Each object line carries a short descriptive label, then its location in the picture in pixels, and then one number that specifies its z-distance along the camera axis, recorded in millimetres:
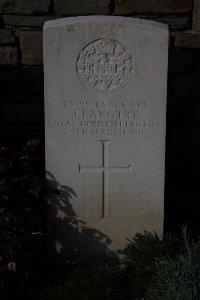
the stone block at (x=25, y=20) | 3721
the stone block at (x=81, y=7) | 3697
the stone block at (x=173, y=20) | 3709
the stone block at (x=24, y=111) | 3893
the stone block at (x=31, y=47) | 3738
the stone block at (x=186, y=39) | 3748
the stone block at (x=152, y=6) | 3685
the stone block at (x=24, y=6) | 3697
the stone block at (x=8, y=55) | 3771
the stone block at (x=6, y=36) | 3738
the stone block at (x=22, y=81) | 3824
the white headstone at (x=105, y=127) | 2953
